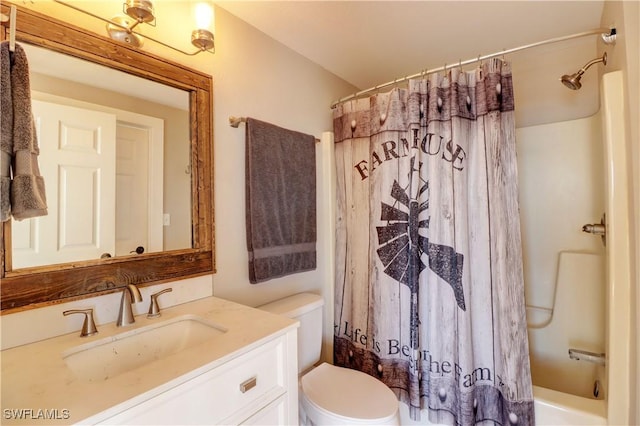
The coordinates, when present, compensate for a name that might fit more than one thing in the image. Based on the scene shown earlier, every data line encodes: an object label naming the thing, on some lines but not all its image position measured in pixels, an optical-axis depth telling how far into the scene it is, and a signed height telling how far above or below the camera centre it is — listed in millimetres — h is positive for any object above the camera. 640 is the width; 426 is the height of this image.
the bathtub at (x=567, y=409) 1194 -840
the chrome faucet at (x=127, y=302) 1010 -289
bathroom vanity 618 -389
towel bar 1460 +498
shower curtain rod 1231 +776
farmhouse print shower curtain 1344 -189
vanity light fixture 1019 +745
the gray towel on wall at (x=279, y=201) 1500 +97
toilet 1218 -830
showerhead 1322 +619
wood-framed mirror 866 -8
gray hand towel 705 +196
